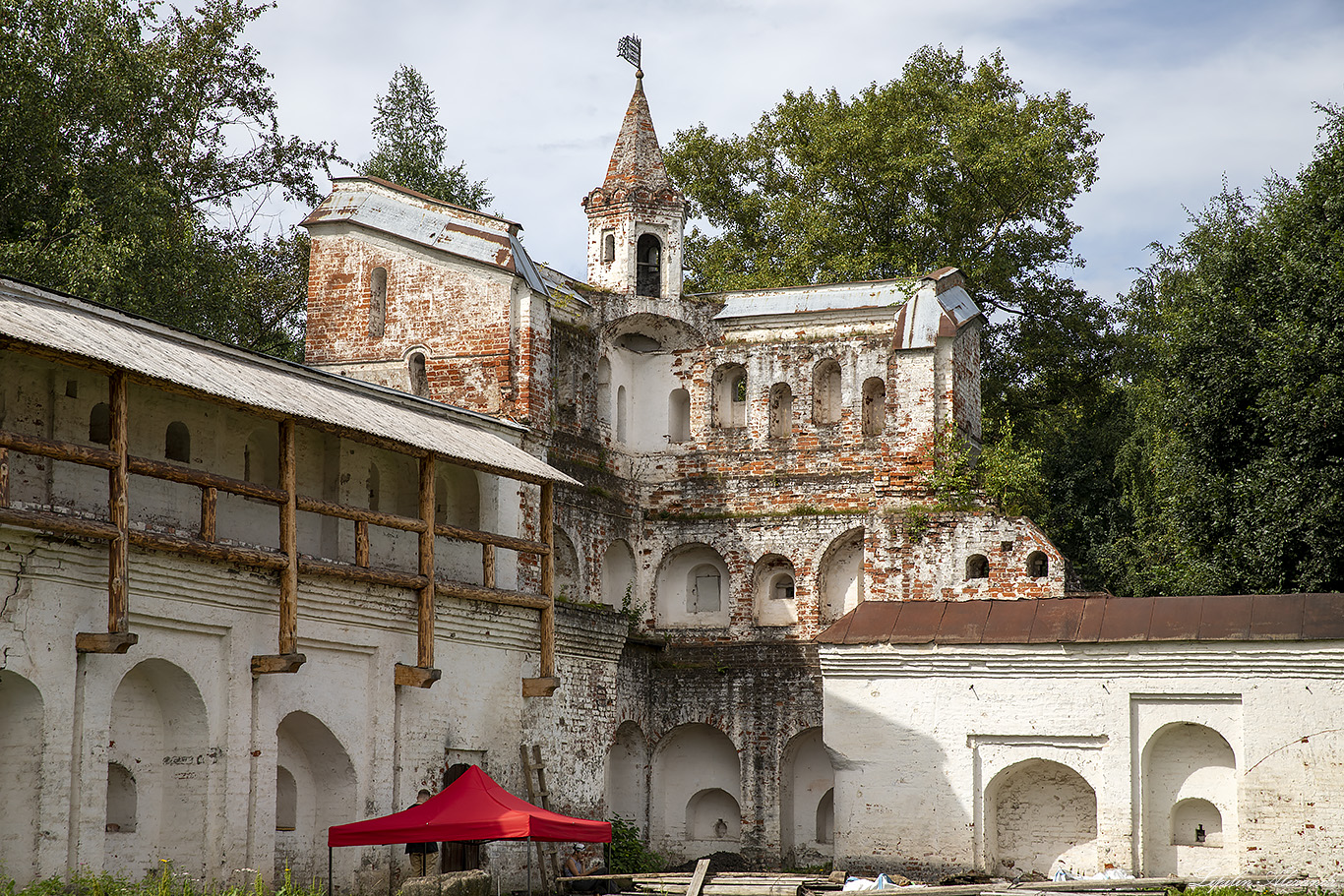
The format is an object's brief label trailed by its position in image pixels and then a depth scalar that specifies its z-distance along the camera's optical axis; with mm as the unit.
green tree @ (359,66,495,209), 37219
